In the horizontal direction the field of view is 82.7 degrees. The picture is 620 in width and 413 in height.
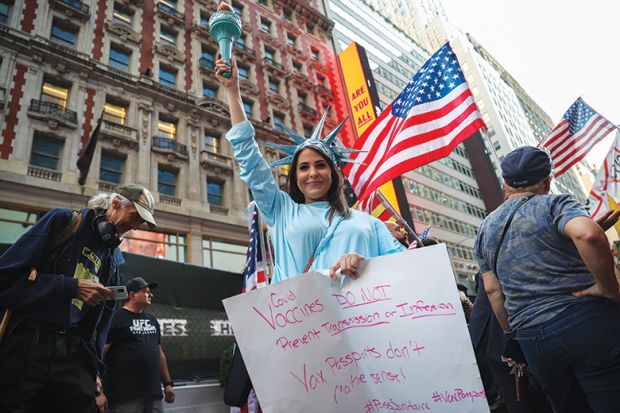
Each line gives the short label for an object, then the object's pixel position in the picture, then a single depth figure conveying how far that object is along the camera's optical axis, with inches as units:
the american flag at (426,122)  203.0
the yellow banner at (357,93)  871.7
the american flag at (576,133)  294.4
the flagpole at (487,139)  188.5
